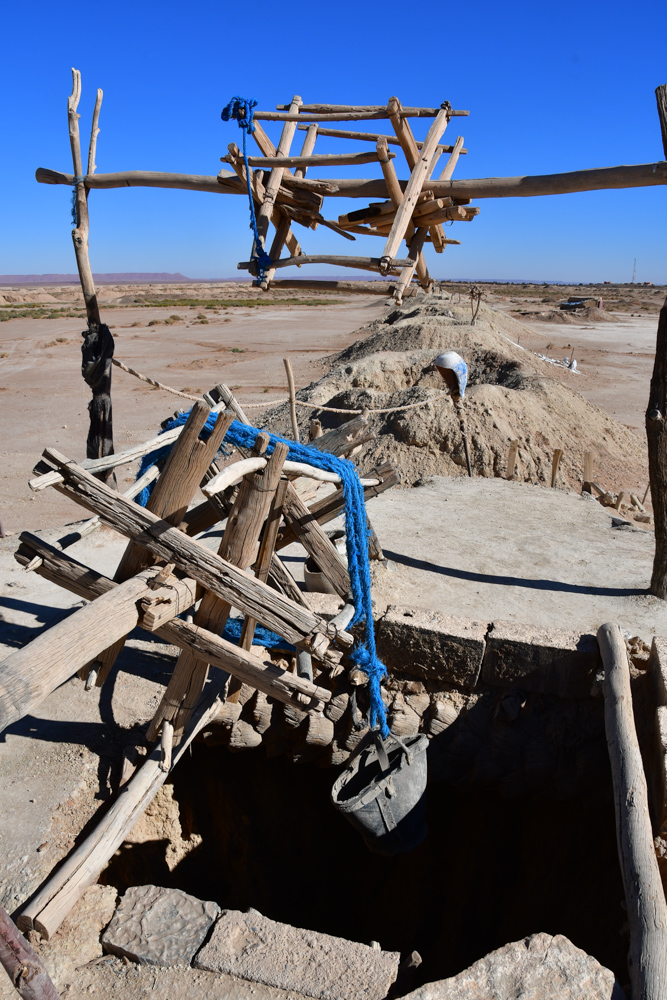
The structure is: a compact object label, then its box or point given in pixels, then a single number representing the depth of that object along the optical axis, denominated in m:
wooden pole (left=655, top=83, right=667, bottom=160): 4.55
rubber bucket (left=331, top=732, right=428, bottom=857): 3.88
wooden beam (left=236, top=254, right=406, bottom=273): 4.76
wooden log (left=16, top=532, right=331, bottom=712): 3.38
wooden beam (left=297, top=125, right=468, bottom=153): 4.62
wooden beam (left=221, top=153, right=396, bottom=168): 4.68
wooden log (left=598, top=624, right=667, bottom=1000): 2.71
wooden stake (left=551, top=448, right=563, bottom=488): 9.61
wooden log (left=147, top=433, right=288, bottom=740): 3.40
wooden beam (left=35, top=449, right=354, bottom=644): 3.16
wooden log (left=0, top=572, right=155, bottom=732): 2.24
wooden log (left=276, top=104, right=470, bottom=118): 4.57
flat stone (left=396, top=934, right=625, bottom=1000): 2.68
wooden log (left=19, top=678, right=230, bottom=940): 3.04
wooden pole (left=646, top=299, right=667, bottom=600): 4.93
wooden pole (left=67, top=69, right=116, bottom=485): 5.94
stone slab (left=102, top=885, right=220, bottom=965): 3.08
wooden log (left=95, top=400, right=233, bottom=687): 3.30
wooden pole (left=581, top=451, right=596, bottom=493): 10.12
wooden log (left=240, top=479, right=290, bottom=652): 3.70
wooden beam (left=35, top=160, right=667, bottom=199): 4.30
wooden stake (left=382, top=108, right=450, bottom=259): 4.43
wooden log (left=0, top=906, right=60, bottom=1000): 2.29
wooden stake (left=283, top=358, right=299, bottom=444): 7.85
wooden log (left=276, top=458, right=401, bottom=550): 4.47
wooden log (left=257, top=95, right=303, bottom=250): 4.82
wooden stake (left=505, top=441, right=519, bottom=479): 9.74
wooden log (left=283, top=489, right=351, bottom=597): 3.90
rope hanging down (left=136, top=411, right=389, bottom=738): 3.73
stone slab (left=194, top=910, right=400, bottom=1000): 2.91
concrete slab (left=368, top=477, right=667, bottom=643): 5.18
